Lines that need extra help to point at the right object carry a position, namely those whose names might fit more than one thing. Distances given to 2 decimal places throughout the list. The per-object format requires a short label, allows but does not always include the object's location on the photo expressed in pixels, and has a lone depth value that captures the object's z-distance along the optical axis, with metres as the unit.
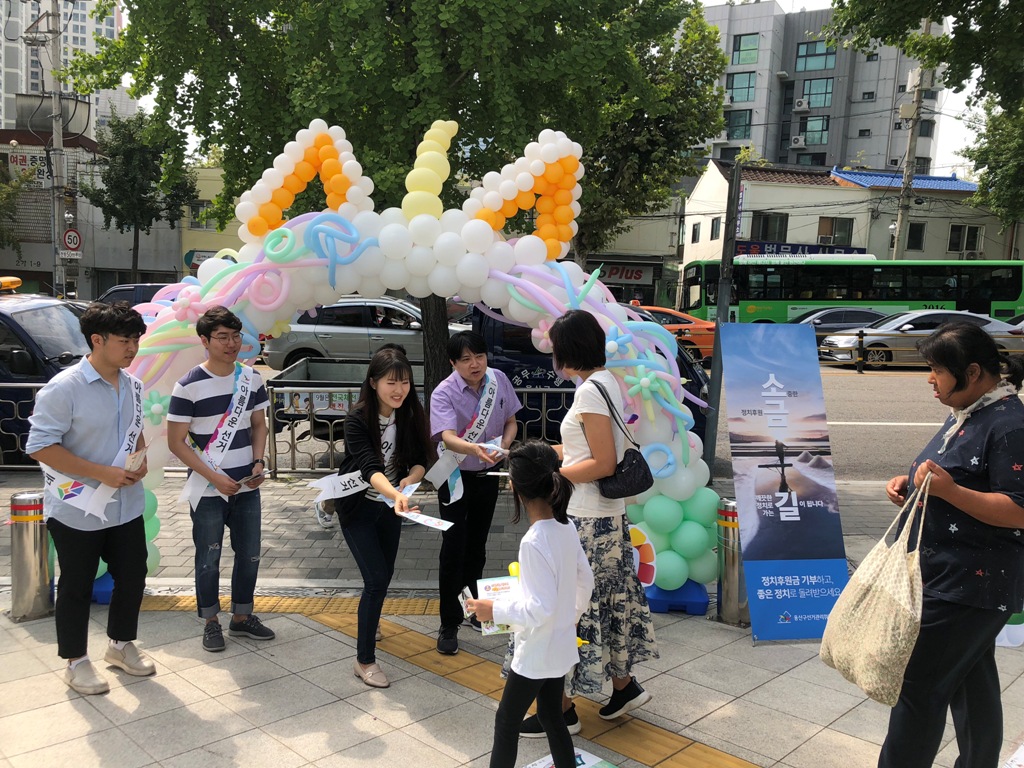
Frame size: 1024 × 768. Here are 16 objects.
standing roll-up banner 4.30
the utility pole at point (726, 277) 5.12
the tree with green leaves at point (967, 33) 7.01
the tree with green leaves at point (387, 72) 6.20
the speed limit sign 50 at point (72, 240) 16.11
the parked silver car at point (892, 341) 18.03
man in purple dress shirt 4.04
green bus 22.55
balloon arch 4.59
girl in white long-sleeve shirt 2.59
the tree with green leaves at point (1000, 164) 26.32
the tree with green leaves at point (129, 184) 26.80
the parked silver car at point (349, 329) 13.41
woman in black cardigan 3.65
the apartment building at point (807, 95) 44.94
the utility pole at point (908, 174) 24.19
